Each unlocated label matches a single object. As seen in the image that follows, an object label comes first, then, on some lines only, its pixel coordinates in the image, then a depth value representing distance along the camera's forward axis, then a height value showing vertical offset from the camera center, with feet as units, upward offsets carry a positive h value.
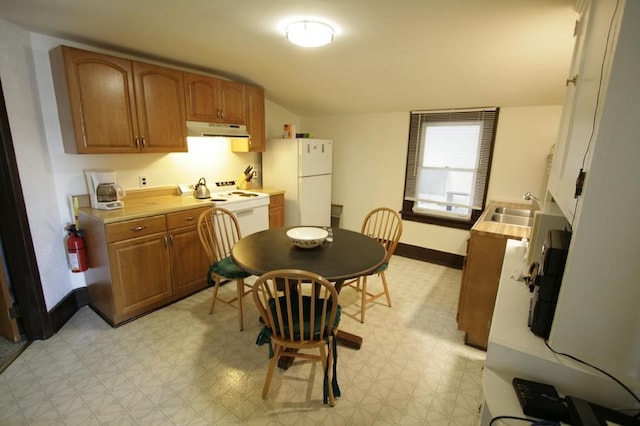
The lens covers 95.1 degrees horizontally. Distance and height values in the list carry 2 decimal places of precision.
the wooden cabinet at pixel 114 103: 7.11 +1.32
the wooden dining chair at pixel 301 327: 4.68 -3.04
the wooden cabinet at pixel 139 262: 7.47 -2.96
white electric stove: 9.91 -1.76
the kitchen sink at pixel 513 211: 9.72 -1.72
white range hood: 9.58 +0.87
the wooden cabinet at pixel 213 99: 9.43 +1.87
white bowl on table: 6.52 -1.83
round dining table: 5.56 -2.07
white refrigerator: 12.17 -0.75
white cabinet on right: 2.52 -0.55
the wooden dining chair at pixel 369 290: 8.09 -4.01
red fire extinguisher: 7.82 -2.59
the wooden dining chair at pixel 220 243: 7.64 -2.71
